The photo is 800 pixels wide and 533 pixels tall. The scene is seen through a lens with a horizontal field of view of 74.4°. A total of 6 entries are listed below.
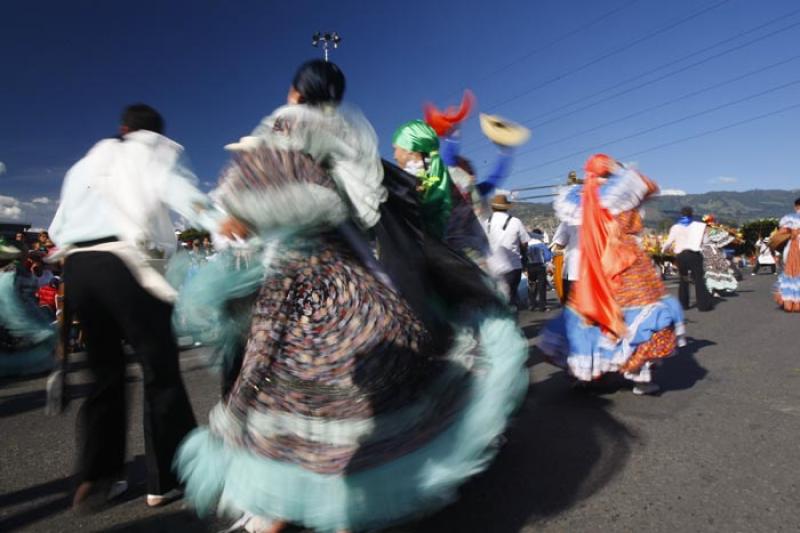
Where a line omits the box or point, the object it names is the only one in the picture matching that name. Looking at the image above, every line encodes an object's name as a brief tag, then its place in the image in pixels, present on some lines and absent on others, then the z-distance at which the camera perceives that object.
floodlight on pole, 26.69
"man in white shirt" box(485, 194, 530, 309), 6.59
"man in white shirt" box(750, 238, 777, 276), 19.00
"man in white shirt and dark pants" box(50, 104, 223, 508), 2.21
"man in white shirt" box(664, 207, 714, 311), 8.36
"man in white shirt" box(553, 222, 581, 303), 4.14
